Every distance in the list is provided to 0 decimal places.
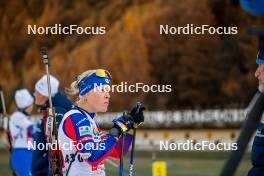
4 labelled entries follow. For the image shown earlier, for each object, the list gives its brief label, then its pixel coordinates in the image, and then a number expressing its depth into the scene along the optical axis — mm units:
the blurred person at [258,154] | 9836
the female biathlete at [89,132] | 9977
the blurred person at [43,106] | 15781
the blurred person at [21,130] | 22406
